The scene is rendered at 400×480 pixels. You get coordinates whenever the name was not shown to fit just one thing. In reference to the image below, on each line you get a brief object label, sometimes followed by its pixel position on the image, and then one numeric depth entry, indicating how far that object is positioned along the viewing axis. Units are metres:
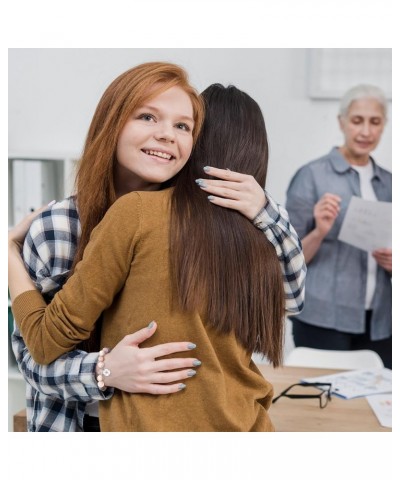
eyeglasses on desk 1.59
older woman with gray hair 2.59
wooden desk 1.44
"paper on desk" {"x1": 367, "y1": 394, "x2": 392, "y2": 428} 1.45
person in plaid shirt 1.03
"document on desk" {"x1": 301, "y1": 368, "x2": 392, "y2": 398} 1.64
